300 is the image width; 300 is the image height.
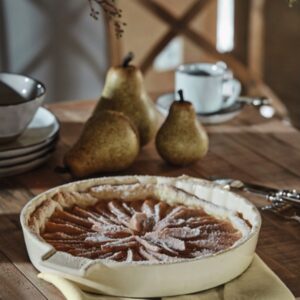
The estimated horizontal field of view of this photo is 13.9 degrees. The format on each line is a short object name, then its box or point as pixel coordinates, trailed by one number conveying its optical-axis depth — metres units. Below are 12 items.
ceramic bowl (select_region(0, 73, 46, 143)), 1.64
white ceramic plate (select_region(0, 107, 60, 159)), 1.63
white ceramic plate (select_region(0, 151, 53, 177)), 1.63
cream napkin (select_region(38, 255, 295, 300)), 1.31
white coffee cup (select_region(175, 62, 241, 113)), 1.84
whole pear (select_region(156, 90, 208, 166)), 1.64
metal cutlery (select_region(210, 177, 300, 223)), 1.53
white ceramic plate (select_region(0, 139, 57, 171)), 1.63
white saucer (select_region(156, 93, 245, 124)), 1.84
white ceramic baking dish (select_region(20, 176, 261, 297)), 1.30
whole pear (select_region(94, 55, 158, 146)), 1.71
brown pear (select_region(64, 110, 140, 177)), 1.61
